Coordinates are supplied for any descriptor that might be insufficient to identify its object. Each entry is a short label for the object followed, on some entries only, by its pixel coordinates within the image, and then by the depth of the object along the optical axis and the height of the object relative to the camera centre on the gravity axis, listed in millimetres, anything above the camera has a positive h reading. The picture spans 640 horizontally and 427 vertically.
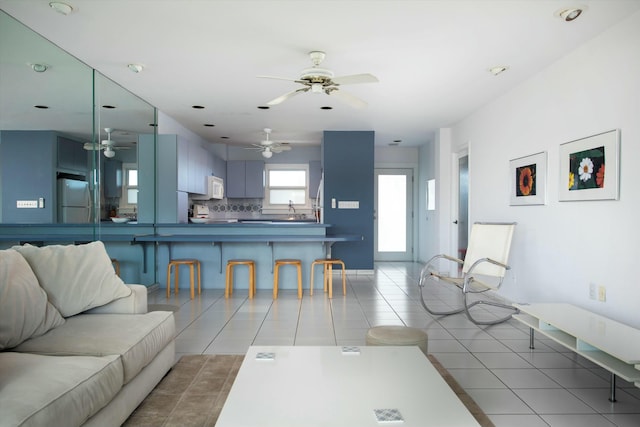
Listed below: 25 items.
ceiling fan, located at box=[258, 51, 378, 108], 3512 +1185
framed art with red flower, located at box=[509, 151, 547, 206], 4074 +338
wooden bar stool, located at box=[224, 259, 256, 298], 5027 -789
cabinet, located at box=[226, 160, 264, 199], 8711 +709
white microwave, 7461 +419
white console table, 2115 -739
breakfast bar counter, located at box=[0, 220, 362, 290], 5258 -521
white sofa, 1499 -648
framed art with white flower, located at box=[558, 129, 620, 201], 3102 +364
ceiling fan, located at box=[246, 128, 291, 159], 6555 +1091
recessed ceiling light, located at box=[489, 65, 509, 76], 3990 +1413
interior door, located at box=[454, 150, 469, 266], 6598 +74
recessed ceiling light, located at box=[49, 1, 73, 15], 2800 +1422
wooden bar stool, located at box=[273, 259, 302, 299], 5021 -748
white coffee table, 1428 -728
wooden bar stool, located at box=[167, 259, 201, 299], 5149 -719
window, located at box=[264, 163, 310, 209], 8867 +550
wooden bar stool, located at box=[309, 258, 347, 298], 5168 -750
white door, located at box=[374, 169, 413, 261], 8719 -185
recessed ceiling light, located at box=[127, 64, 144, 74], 3990 +1421
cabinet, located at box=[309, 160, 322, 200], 8695 +735
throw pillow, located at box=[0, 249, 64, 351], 1979 -487
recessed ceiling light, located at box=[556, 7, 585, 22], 2846 +1414
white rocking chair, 3932 -484
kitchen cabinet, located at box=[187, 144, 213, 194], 6438 +725
